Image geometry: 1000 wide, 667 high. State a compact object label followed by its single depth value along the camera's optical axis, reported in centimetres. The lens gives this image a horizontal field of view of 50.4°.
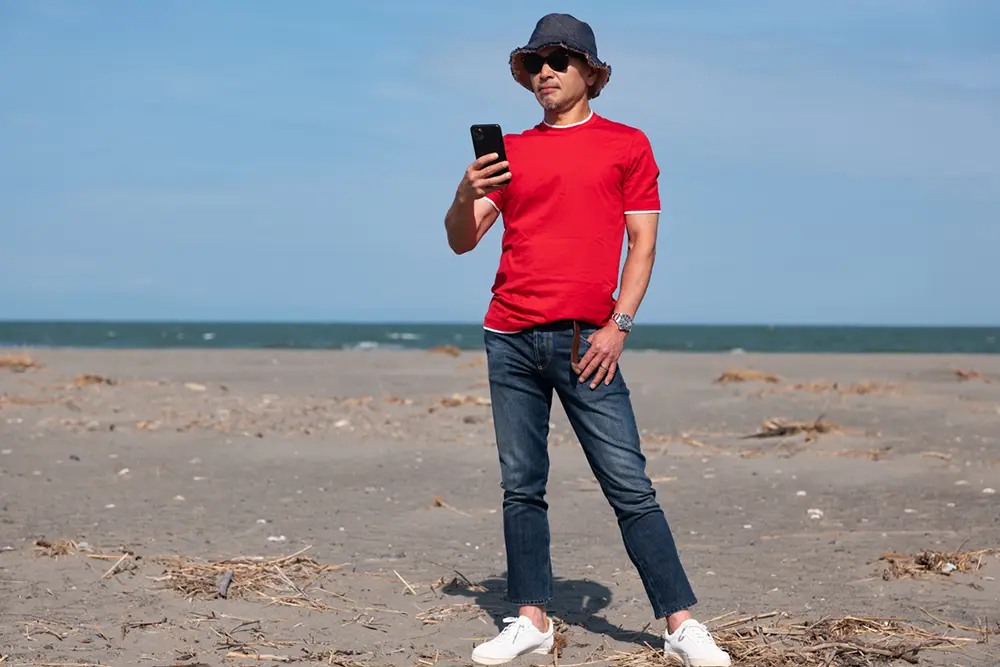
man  372
